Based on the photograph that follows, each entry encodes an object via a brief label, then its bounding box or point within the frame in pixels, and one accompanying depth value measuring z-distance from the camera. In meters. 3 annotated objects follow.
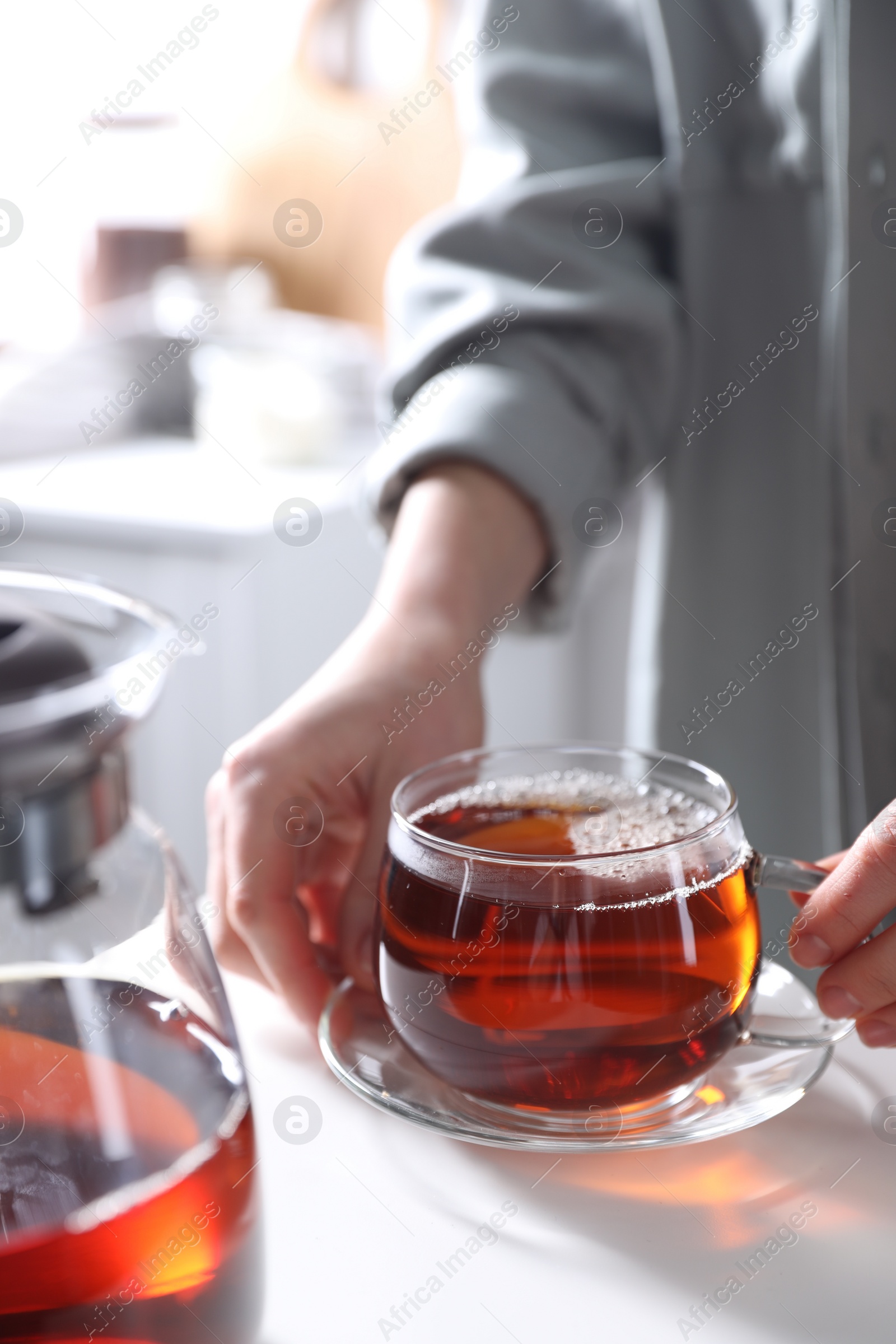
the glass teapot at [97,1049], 0.60
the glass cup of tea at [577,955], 0.66
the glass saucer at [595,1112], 0.67
